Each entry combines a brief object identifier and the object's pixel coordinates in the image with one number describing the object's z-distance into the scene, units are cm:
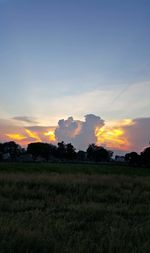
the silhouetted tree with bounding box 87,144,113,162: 6845
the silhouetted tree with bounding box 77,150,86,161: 7853
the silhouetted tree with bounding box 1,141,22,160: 7167
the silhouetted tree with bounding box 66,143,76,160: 6694
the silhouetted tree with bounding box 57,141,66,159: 7060
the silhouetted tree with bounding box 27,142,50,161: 6317
